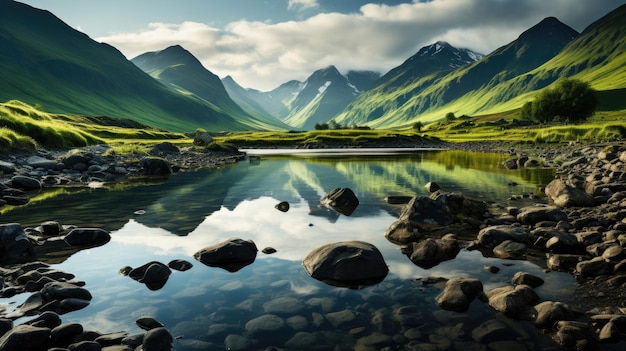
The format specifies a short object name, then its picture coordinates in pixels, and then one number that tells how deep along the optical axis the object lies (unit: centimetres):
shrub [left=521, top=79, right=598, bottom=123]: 14075
